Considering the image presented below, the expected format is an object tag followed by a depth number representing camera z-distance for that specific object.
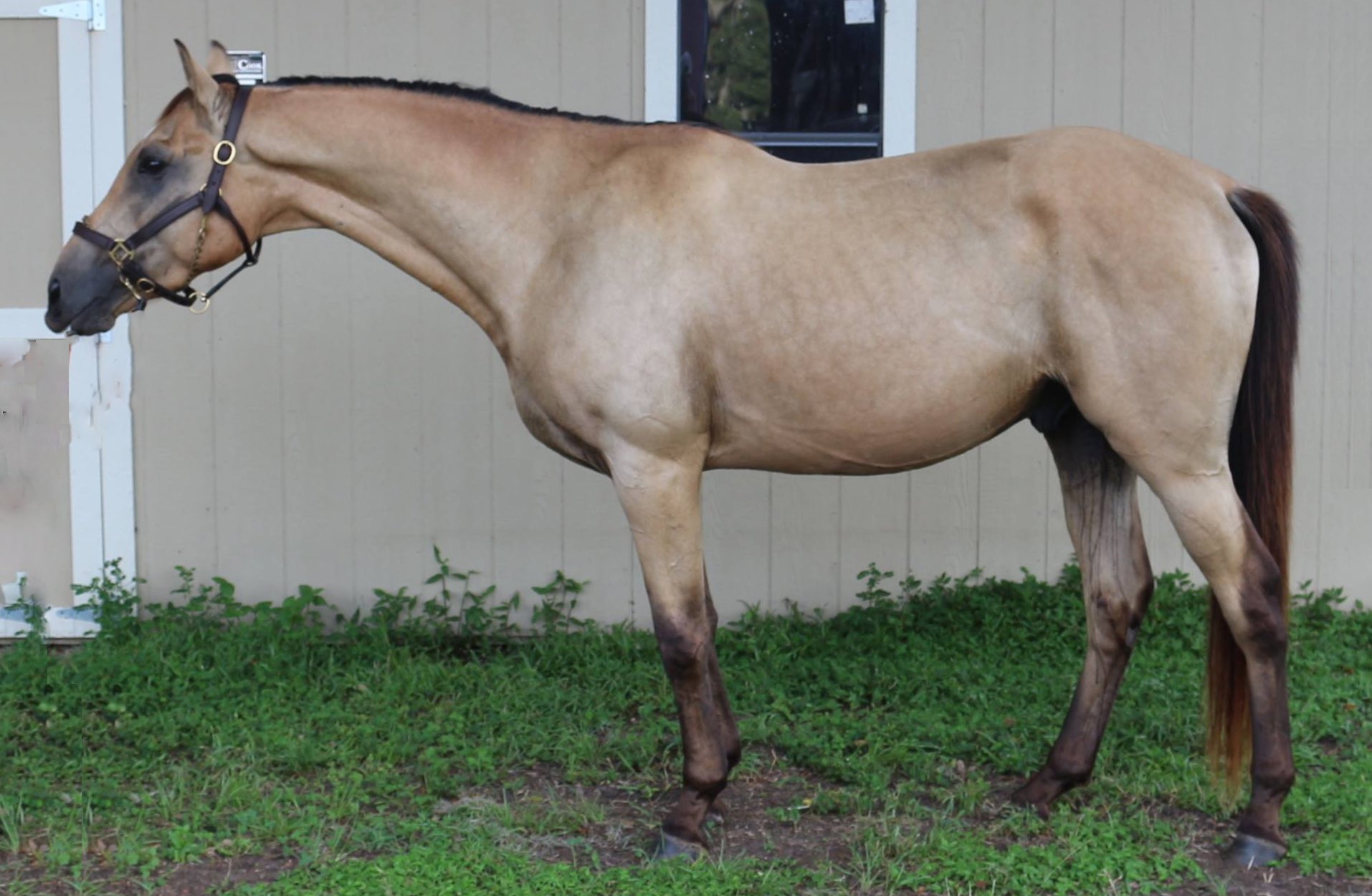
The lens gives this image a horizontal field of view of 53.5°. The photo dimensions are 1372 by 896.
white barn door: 5.12
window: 5.17
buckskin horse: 3.33
